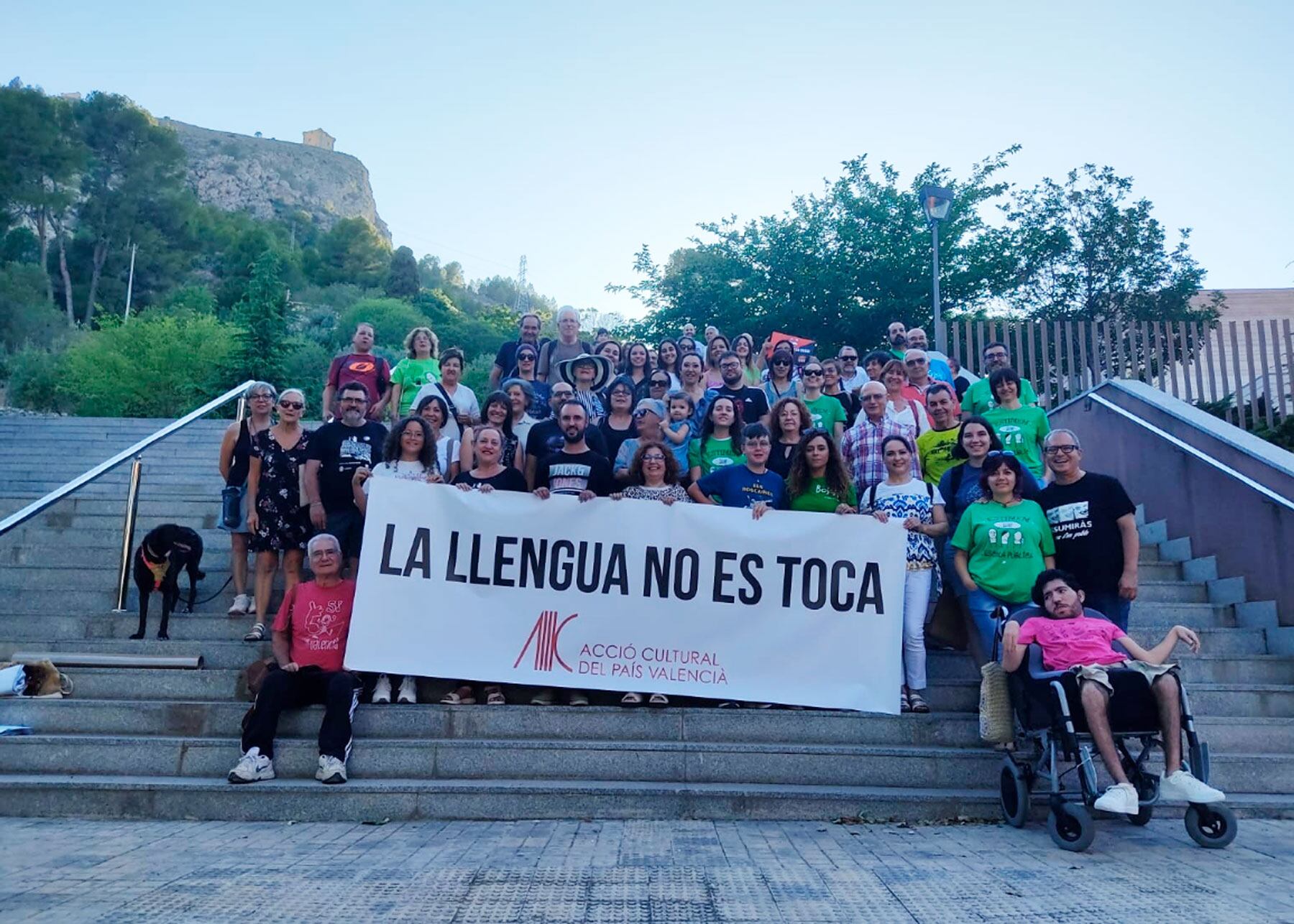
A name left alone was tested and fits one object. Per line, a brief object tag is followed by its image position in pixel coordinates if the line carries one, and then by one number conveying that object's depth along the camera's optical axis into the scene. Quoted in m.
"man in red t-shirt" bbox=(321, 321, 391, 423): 8.57
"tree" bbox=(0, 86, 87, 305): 47.69
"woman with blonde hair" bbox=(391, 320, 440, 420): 8.73
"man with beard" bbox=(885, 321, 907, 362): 10.14
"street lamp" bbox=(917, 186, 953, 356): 13.45
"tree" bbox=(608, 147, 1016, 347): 23.34
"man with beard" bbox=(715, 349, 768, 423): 8.23
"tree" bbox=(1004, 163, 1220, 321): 21.58
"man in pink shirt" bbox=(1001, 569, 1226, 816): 4.31
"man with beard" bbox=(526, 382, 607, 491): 6.79
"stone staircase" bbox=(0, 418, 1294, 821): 4.98
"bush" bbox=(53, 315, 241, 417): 21.91
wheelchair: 4.31
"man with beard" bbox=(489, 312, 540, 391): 9.53
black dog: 6.40
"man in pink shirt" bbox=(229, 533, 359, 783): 5.11
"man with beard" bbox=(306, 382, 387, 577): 6.41
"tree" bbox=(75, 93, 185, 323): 52.06
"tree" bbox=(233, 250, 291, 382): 22.56
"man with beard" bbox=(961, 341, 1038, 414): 7.36
